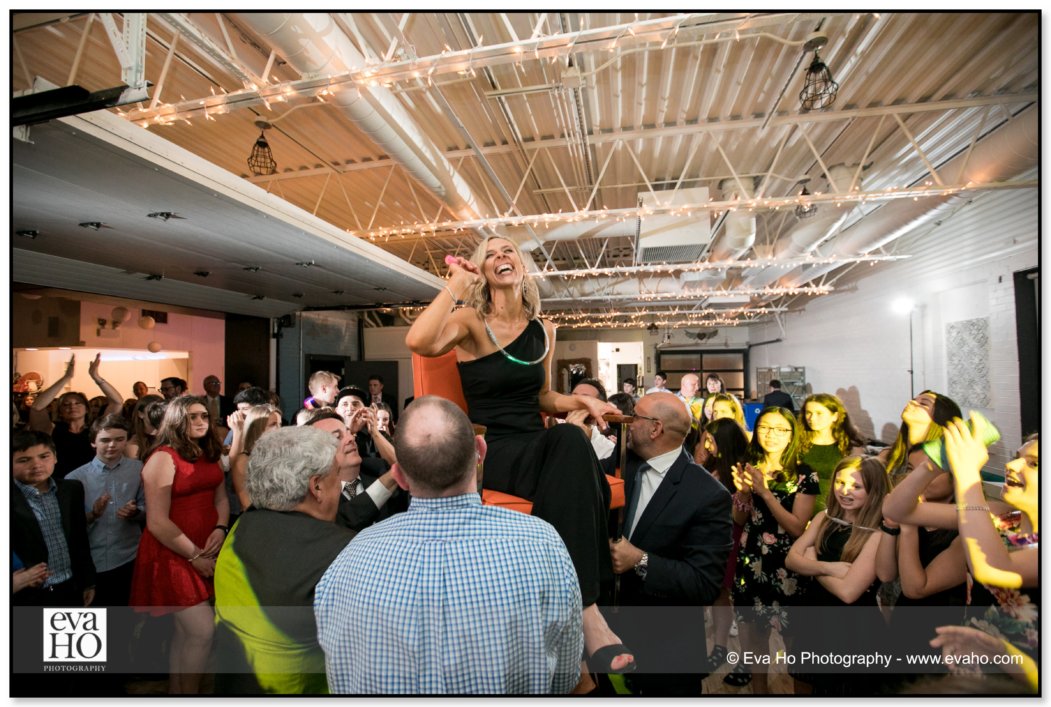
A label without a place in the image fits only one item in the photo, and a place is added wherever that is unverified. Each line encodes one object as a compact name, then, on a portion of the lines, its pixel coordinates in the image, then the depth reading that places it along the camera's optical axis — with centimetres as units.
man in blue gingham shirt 113
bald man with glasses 177
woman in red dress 257
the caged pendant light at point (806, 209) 592
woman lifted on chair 144
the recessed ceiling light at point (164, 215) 388
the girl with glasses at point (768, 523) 257
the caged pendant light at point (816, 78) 363
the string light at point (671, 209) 509
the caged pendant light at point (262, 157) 534
